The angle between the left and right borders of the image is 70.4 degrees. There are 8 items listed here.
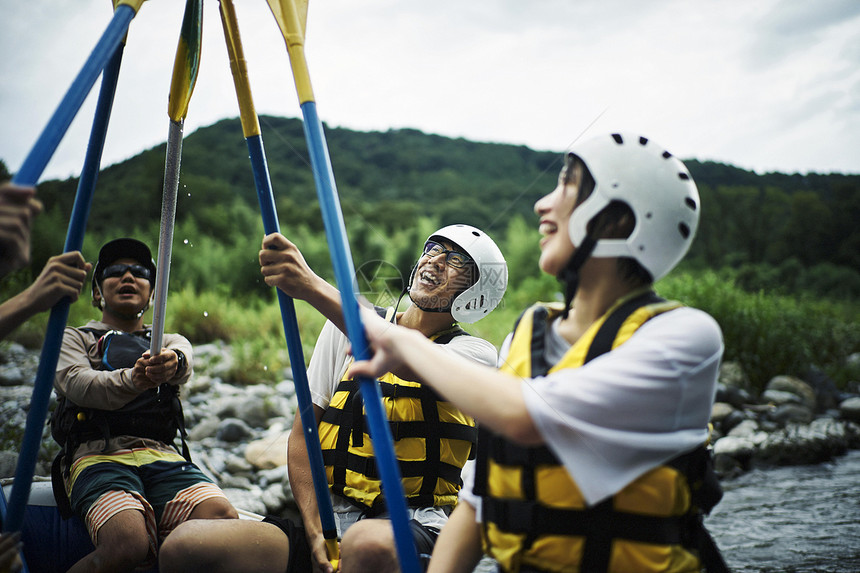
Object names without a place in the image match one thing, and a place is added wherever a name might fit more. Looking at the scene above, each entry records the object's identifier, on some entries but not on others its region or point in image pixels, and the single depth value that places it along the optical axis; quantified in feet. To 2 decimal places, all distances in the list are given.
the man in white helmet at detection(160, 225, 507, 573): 6.54
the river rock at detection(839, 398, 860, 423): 31.01
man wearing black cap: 7.55
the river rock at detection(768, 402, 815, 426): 29.07
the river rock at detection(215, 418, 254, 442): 19.36
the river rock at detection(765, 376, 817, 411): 32.30
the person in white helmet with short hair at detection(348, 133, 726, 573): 3.96
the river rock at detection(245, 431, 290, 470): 18.33
